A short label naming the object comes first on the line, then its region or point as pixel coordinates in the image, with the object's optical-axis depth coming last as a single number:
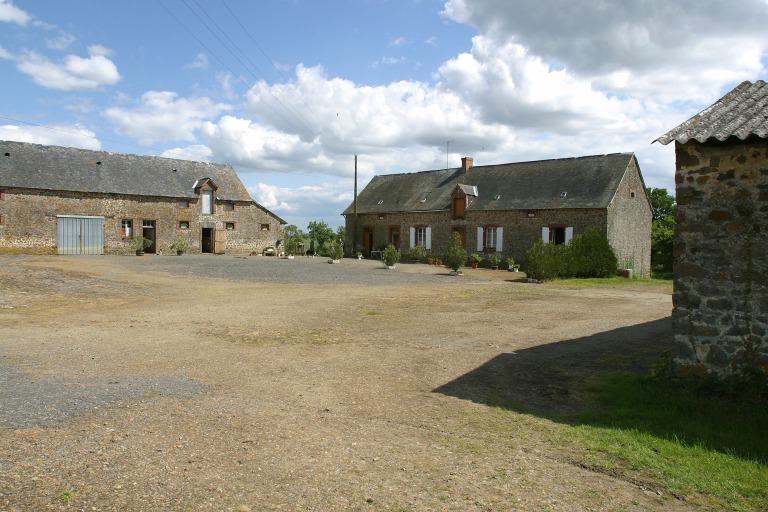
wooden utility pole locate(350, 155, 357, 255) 37.88
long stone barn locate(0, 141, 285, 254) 29.80
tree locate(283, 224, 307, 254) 33.81
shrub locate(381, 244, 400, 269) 27.19
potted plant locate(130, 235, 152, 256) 32.12
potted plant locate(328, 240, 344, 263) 29.21
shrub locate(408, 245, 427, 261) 33.53
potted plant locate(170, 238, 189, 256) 32.44
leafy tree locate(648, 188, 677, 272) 34.00
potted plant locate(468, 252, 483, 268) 30.37
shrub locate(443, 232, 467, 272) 24.69
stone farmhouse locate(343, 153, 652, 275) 27.16
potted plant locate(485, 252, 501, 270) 29.97
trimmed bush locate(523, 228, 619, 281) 21.53
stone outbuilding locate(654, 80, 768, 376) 5.66
